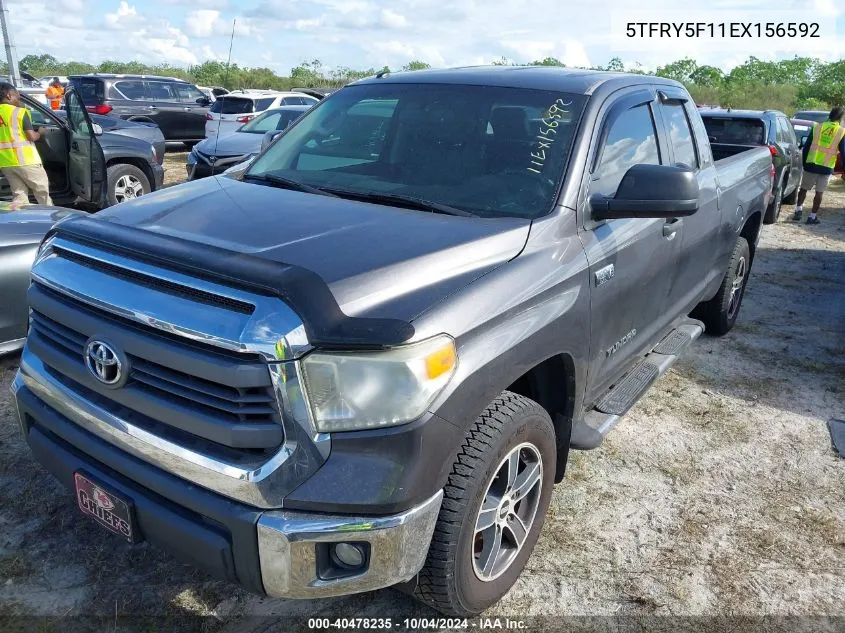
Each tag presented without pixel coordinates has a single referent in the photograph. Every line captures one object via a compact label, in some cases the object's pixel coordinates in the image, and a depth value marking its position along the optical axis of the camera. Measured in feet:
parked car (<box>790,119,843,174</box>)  38.02
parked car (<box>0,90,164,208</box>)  24.84
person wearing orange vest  56.08
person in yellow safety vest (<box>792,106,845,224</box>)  35.40
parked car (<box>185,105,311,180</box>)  34.35
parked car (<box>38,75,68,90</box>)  77.40
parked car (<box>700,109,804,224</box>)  30.96
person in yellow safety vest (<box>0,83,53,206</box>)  23.30
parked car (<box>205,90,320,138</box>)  50.26
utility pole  49.32
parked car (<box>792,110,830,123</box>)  70.57
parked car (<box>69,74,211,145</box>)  51.80
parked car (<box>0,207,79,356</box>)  14.03
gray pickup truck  6.36
